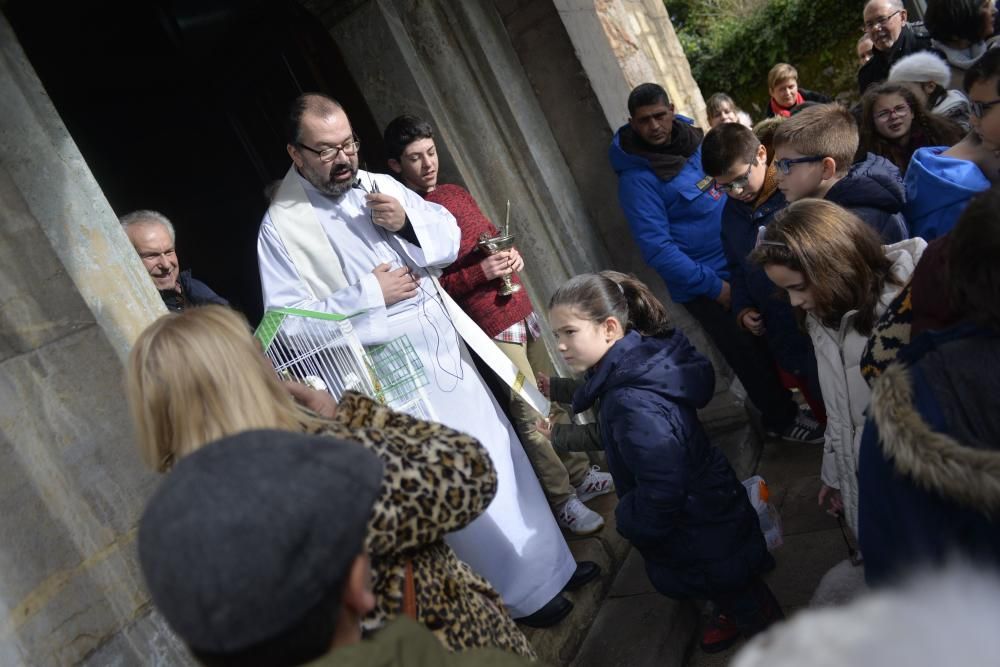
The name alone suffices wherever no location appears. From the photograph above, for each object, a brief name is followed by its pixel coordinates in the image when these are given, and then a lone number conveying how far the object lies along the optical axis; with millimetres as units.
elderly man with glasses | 4598
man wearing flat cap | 926
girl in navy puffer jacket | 2326
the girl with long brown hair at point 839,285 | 2219
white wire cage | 2492
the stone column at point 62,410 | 1846
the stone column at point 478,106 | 3830
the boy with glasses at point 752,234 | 3373
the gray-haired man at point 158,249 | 3012
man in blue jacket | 3975
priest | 2836
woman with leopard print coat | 1522
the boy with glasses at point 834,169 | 2750
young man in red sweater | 3449
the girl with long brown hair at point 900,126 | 3590
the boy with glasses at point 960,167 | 2441
